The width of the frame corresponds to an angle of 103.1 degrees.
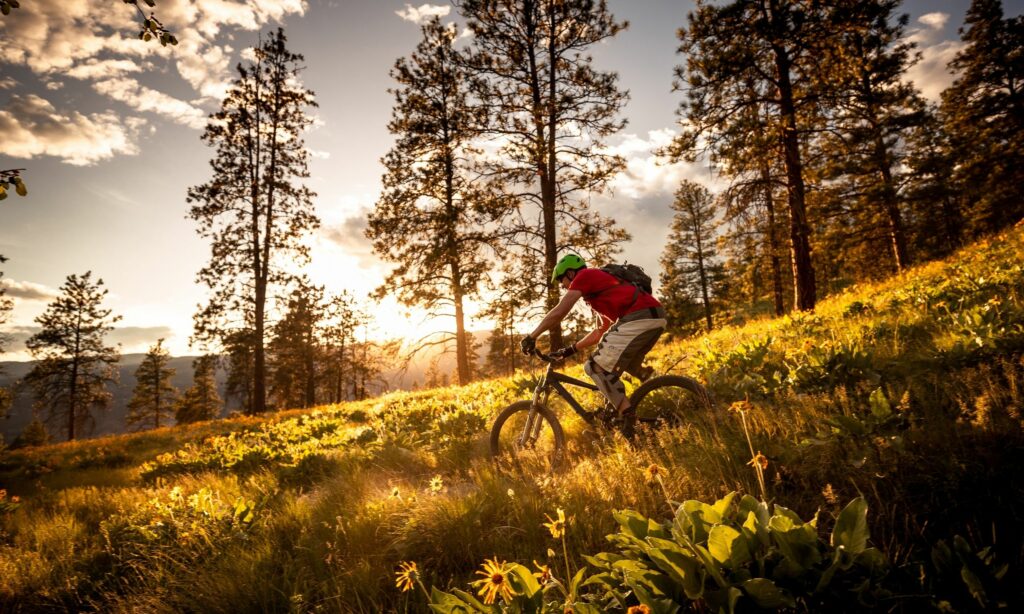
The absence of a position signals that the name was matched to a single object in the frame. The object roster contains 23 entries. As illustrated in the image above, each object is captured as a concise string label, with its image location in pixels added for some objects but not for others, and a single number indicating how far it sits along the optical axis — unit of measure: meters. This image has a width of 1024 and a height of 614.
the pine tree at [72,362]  30.80
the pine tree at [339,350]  41.78
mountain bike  4.13
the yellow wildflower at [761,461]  1.85
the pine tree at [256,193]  16.91
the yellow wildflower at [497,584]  1.45
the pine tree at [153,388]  47.88
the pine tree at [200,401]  46.28
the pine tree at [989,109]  20.39
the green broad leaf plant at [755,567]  1.32
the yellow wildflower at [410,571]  1.76
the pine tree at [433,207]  14.34
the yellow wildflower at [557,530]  1.65
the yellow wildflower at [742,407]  2.28
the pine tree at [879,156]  17.19
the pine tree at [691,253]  31.30
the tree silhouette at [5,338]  22.36
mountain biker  4.21
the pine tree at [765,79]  10.68
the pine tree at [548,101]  12.30
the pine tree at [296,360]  34.78
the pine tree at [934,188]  20.03
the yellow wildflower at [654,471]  2.26
